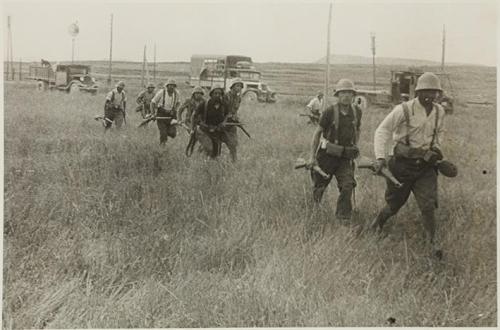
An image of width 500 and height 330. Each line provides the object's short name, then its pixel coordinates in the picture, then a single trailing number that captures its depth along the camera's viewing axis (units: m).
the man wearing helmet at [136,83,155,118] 9.38
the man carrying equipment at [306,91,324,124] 8.74
